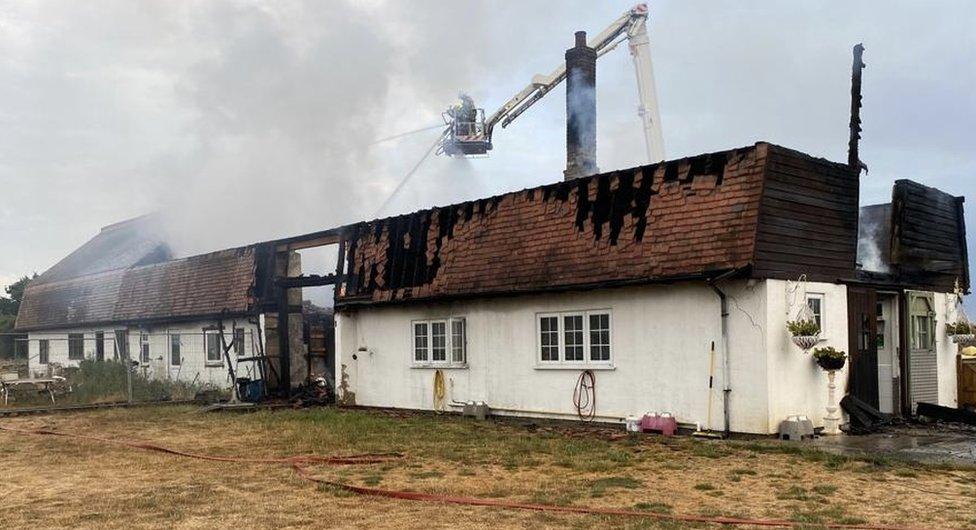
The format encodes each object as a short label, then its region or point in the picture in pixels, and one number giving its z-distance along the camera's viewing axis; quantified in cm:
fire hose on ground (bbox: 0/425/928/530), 669
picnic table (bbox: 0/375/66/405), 2210
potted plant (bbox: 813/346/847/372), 1199
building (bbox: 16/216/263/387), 2363
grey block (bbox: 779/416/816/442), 1155
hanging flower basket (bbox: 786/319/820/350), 1165
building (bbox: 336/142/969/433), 1207
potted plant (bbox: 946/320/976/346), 1477
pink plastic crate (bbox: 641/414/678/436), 1256
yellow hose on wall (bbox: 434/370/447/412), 1673
